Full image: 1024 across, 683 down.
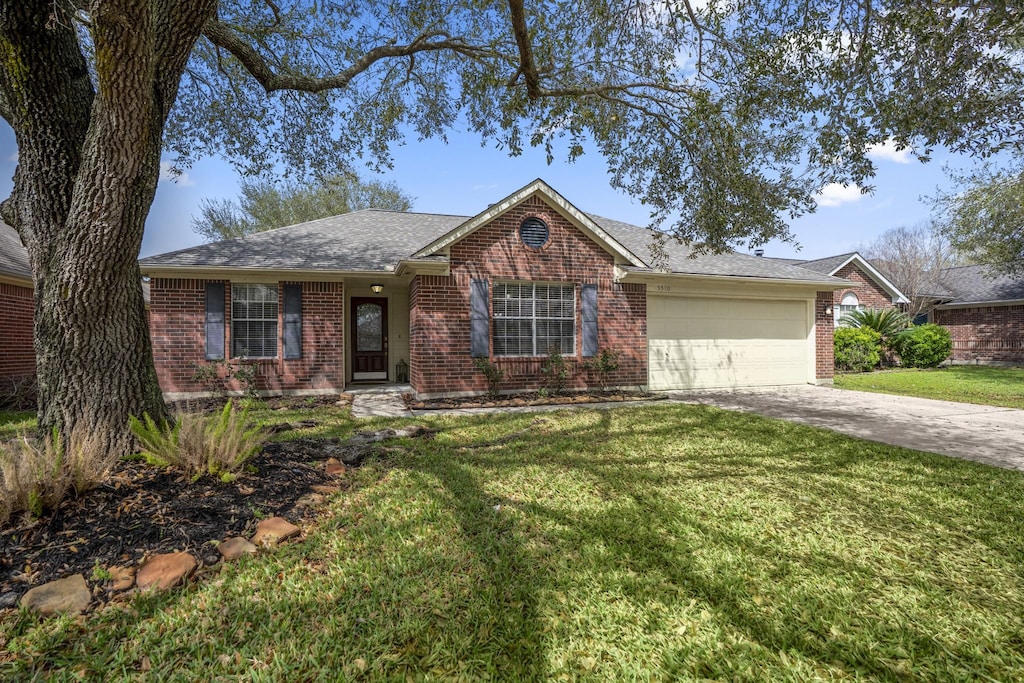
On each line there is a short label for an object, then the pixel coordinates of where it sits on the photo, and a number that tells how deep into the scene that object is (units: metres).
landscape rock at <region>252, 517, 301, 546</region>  3.28
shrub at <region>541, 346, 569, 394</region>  10.36
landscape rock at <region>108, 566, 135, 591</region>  2.69
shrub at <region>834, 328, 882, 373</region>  16.98
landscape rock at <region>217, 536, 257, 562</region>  3.09
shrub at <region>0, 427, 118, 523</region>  3.10
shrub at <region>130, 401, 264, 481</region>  3.91
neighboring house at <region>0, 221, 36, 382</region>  10.55
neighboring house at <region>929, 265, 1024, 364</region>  20.45
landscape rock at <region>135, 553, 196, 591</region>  2.73
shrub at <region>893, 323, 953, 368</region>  17.92
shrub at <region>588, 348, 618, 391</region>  10.62
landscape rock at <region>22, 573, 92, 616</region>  2.49
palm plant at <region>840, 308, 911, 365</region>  18.22
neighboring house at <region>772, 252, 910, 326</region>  20.48
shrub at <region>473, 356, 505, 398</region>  9.93
